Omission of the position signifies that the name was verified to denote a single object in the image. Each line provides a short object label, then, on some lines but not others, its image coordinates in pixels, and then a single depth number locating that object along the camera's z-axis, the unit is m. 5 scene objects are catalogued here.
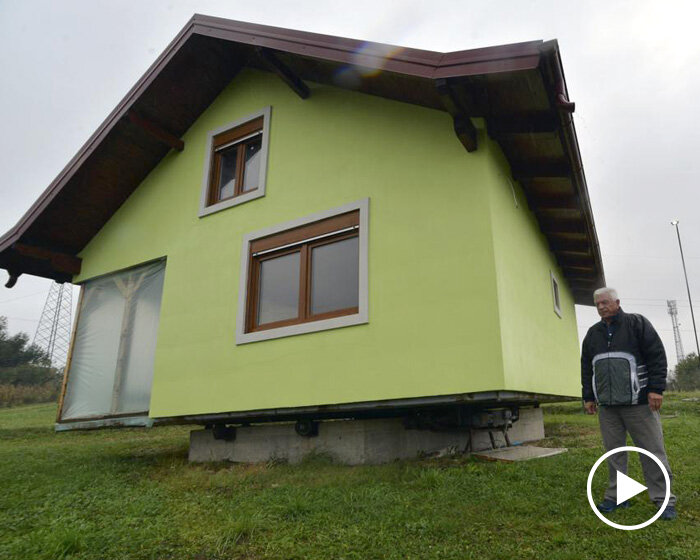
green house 6.01
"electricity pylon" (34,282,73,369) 47.66
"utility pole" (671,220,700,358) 21.41
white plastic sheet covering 9.20
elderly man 4.31
